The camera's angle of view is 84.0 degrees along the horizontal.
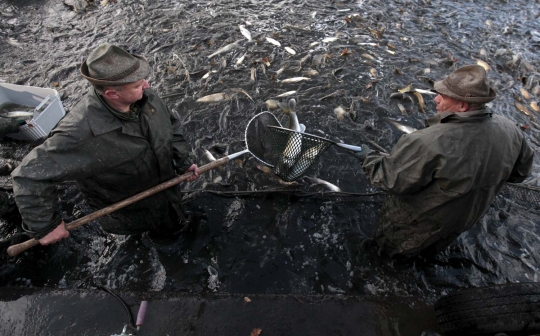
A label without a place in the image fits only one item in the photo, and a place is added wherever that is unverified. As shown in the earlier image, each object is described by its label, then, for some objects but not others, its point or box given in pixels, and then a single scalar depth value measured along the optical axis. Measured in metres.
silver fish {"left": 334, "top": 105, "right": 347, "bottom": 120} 6.16
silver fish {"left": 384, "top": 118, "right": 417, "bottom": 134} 5.86
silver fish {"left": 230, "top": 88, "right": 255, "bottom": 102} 6.63
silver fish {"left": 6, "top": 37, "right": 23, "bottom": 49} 8.15
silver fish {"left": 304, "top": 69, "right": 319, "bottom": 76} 7.17
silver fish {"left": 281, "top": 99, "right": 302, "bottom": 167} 3.53
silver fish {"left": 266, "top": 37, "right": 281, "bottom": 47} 8.00
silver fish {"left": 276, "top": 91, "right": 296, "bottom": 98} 6.62
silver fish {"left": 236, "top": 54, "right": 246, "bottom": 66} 7.48
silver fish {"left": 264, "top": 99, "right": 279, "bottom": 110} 6.39
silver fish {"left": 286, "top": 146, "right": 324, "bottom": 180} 3.74
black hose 2.73
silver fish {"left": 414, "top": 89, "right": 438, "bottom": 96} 6.67
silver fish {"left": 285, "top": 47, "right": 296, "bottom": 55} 7.73
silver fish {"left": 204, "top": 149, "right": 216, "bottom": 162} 5.43
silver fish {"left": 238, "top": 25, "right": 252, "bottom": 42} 8.21
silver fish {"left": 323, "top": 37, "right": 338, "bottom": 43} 8.14
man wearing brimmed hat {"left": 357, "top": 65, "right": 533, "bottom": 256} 2.50
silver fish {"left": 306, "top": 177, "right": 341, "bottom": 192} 4.92
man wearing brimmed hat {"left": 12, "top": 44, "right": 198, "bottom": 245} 2.45
